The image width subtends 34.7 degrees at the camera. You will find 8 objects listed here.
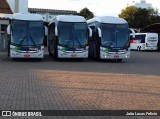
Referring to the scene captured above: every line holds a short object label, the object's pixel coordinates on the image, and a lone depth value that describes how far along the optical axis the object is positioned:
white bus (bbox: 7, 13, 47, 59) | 17.88
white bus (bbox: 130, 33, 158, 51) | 37.90
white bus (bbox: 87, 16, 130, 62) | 18.57
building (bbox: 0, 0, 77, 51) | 29.58
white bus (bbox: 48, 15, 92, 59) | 18.42
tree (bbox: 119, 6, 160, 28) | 65.53
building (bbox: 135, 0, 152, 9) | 98.67
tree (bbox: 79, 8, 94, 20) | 80.47
